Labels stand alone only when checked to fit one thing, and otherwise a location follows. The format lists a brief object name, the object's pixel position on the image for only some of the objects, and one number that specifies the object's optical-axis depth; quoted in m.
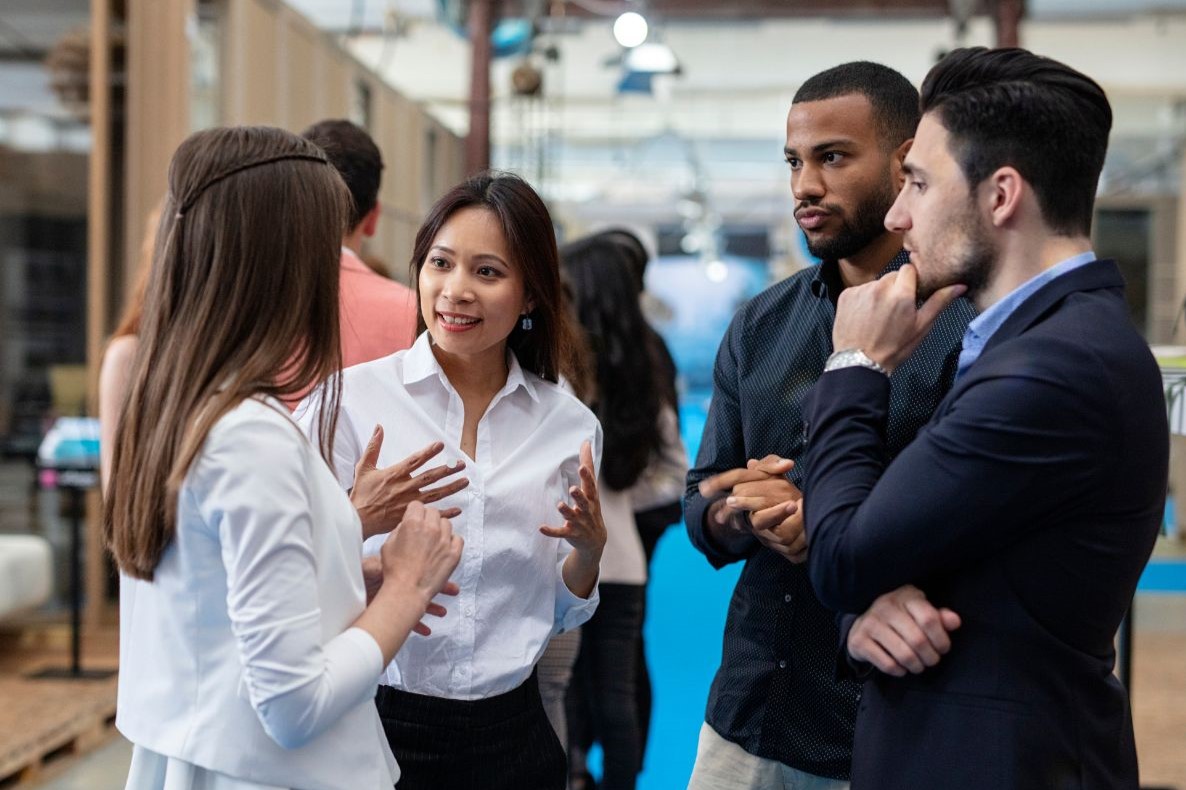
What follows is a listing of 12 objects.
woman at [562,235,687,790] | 3.60
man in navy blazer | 1.33
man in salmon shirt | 2.55
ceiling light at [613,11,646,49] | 8.00
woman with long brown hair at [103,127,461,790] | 1.35
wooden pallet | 4.38
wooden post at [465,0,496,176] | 11.11
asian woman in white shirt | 1.92
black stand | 5.30
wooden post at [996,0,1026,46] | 11.06
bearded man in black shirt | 1.90
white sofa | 5.77
